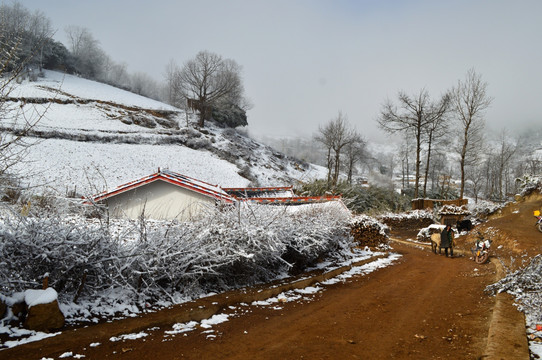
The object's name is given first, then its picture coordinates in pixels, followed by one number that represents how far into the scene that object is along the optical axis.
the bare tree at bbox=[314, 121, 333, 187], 41.62
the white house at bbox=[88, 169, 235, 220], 15.54
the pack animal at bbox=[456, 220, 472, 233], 21.38
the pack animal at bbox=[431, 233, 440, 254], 15.93
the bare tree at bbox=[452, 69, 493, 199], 30.05
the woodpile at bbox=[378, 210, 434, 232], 26.67
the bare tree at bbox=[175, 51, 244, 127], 61.66
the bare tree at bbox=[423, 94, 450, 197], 33.50
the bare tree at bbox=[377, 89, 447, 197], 33.28
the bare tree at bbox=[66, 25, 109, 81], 69.69
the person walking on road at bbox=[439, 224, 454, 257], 14.86
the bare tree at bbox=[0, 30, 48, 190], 5.03
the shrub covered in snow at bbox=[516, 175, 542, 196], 21.09
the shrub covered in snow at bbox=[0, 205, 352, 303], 5.06
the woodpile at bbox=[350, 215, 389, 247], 15.59
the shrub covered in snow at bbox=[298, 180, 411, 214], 29.86
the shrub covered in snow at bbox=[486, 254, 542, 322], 5.14
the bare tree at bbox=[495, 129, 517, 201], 46.59
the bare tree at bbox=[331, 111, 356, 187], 41.03
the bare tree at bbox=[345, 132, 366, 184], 45.01
